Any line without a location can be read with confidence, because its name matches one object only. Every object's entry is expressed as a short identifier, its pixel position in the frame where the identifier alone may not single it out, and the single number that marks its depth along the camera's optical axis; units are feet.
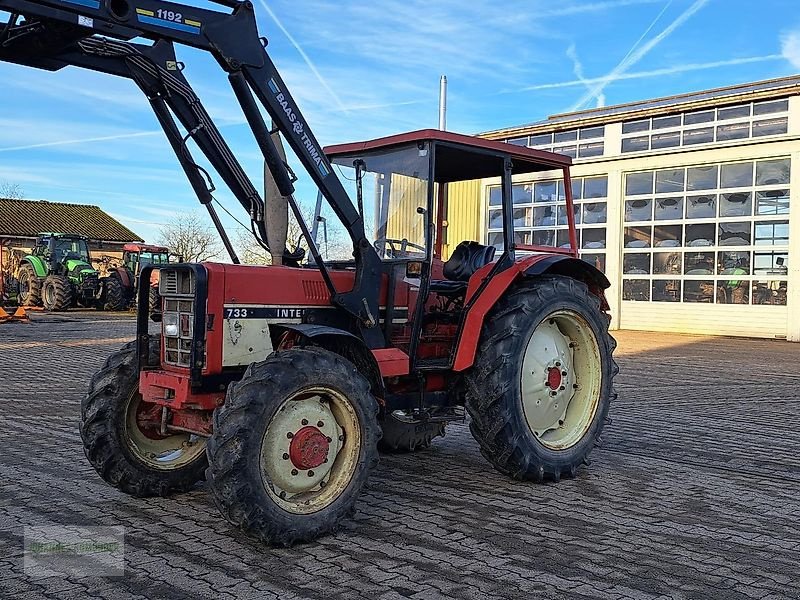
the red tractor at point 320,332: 14.64
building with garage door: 65.87
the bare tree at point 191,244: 171.53
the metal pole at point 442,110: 67.26
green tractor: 90.99
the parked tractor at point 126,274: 92.02
